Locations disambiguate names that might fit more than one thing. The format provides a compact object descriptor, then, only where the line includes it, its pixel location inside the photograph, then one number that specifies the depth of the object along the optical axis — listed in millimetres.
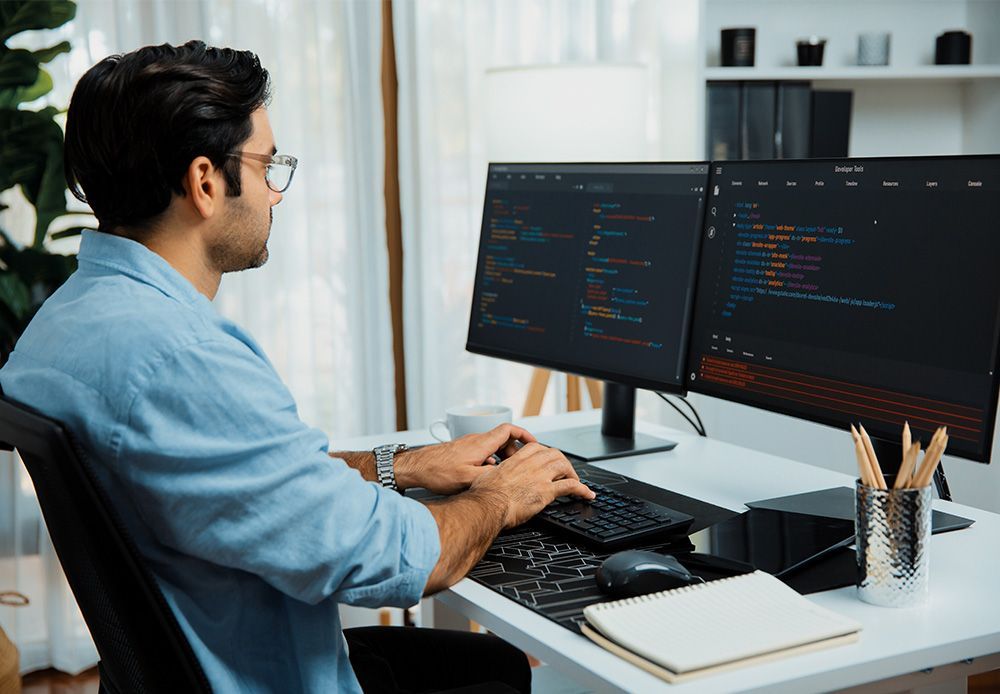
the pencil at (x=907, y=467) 1171
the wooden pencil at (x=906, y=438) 1237
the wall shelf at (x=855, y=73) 3027
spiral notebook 1063
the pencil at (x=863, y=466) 1201
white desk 1056
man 1072
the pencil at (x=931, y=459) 1172
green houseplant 2596
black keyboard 1407
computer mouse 1224
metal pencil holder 1176
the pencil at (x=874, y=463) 1204
